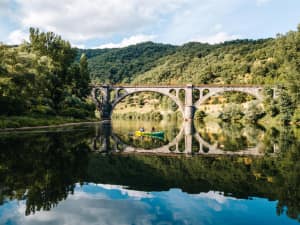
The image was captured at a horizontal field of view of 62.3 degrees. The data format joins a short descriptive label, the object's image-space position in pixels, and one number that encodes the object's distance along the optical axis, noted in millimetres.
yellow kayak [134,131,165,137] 30099
